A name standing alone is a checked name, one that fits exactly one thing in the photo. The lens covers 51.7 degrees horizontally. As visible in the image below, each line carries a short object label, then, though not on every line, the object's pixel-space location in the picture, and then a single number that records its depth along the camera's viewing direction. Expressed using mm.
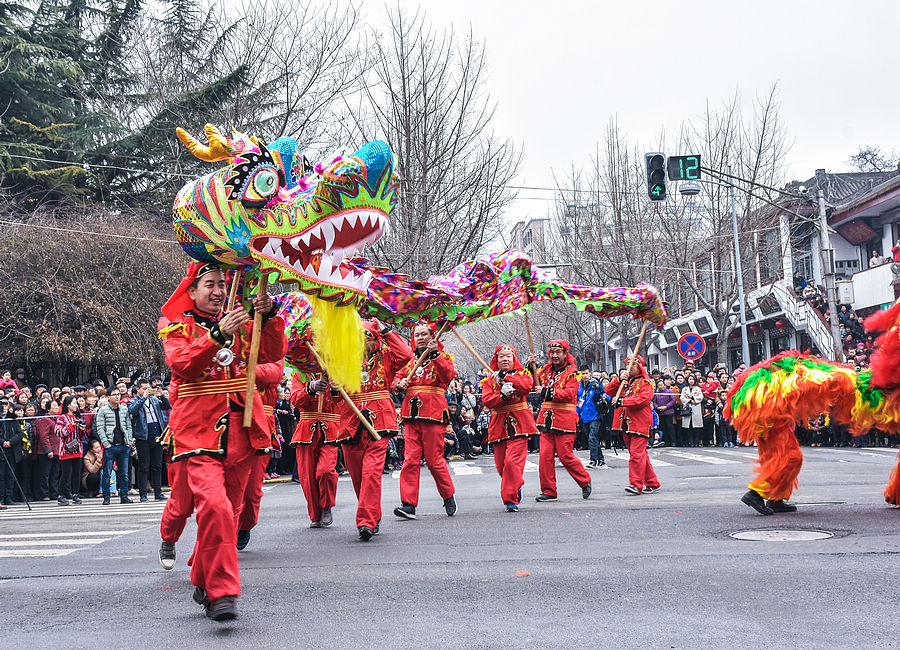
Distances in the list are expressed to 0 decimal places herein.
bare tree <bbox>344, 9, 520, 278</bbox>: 24469
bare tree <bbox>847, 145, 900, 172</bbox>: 46906
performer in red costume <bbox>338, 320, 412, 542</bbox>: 8445
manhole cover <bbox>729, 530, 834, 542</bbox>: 7059
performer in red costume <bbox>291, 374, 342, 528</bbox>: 8750
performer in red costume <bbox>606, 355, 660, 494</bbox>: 11281
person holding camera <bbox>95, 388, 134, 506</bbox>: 13484
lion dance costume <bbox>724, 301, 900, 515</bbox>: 7965
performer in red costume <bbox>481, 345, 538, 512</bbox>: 10234
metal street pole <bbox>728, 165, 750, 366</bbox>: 29844
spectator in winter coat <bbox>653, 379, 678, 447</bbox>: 21000
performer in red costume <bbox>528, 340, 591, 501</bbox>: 10984
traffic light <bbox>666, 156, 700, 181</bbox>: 18266
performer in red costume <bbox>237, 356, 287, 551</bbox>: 6203
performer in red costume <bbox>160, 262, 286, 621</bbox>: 4910
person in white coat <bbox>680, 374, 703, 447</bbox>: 21938
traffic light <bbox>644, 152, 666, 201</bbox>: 18203
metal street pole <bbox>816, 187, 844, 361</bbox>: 22281
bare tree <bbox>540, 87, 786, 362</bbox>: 32438
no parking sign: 23312
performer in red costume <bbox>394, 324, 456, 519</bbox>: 9344
